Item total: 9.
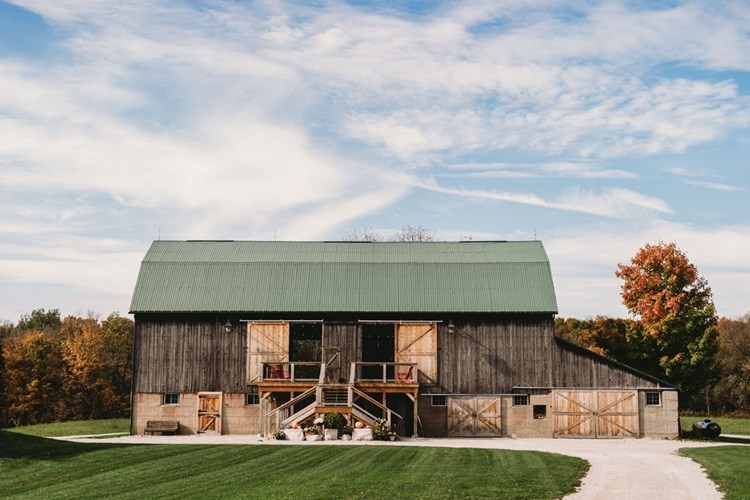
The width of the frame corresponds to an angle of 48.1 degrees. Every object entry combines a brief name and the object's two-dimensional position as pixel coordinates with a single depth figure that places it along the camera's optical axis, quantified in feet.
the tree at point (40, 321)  266.18
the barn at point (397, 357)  127.54
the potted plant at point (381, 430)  114.01
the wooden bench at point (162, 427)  128.26
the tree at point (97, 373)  202.18
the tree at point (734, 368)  213.25
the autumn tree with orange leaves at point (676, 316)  165.58
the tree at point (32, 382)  194.90
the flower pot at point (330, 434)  112.57
